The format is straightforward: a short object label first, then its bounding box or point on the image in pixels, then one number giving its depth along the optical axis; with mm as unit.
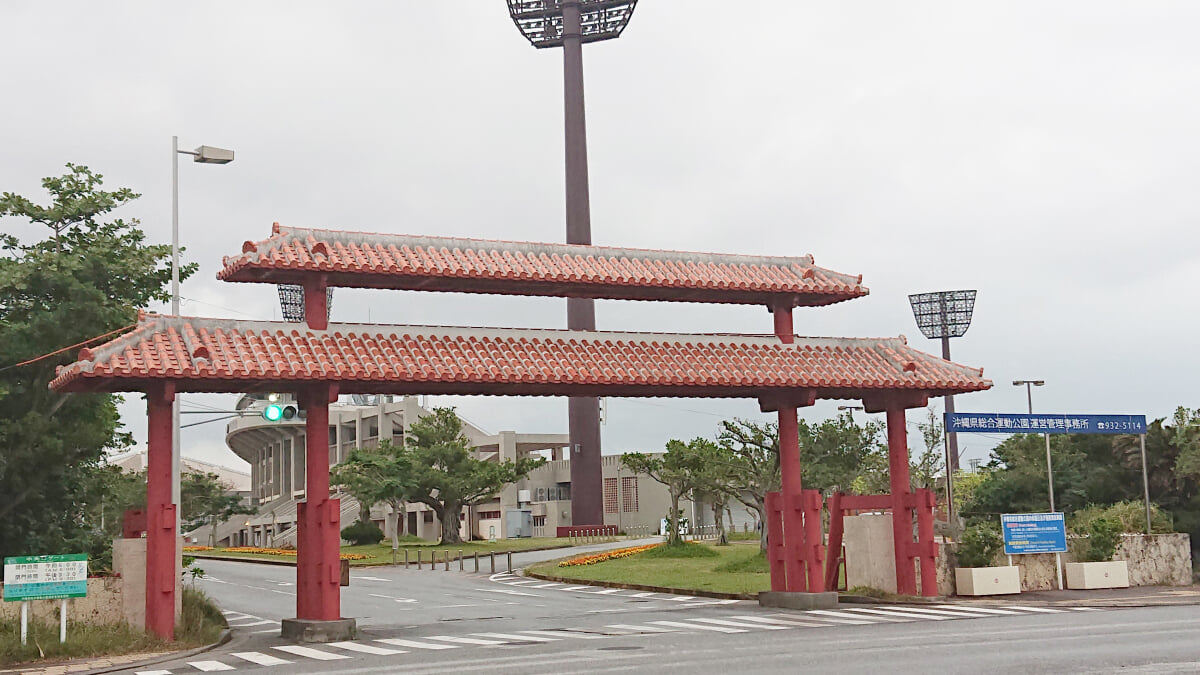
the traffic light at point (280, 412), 26281
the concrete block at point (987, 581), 27922
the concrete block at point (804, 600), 25688
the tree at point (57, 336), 26312
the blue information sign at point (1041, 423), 29062
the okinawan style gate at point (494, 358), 21094
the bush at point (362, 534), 73812
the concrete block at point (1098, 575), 29594
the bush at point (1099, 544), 29953
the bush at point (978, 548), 28469
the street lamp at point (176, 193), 24656
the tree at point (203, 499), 84250
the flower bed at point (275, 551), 59812
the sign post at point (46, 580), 18672
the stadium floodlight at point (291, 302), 116312
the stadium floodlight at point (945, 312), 95750
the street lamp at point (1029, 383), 42875
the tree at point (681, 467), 48697
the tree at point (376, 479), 66250
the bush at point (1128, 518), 32062
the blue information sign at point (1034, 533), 28734
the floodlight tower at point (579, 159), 75750
